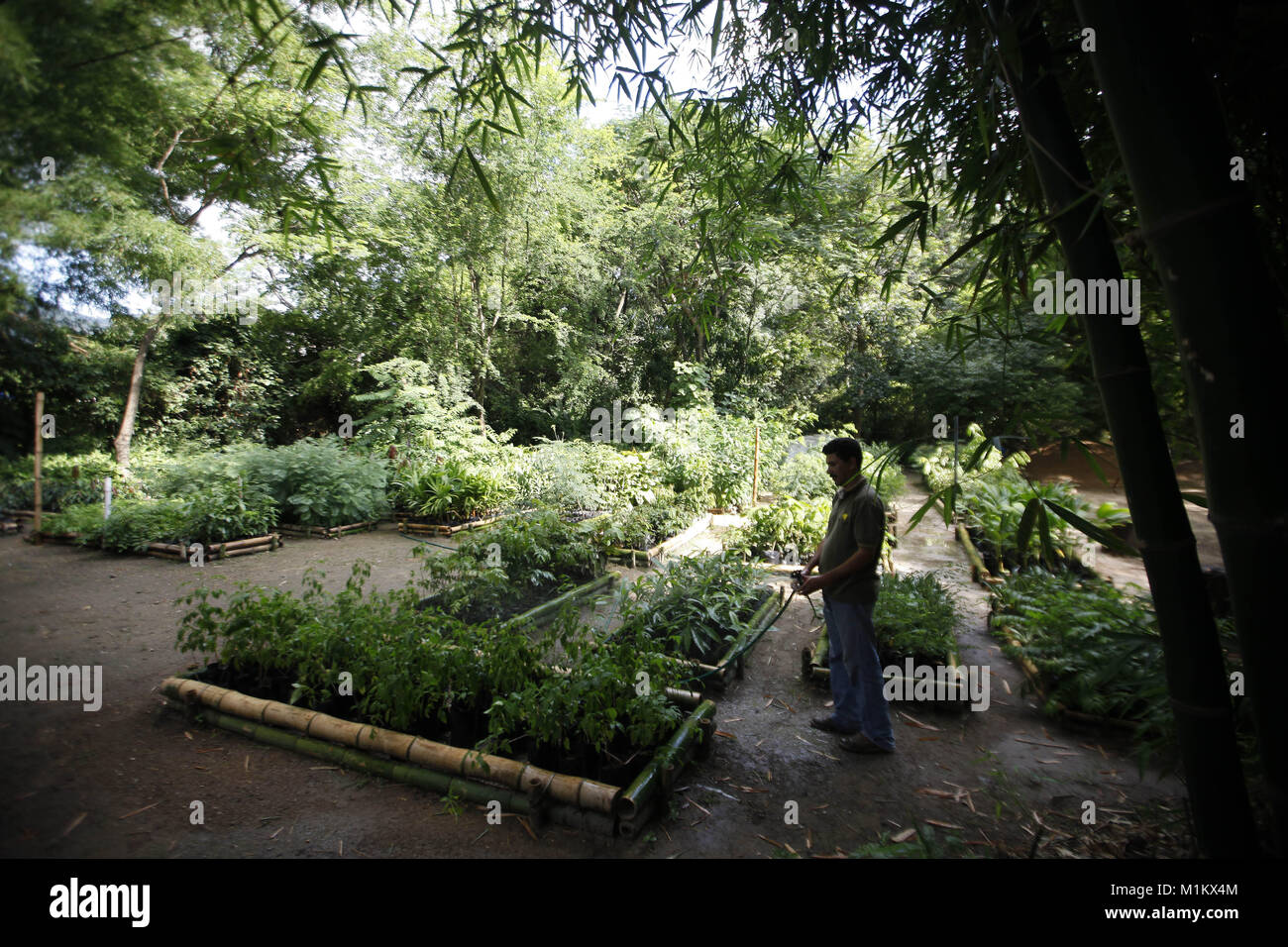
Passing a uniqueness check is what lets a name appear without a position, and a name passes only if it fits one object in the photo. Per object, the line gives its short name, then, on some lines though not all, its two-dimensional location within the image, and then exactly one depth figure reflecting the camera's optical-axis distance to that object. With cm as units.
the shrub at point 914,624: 360
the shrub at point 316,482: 806
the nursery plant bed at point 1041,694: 296
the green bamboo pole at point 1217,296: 80
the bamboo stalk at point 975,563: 591
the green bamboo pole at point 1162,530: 98
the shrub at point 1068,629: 299
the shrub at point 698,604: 373
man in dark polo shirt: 287
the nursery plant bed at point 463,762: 215
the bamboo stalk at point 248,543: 671
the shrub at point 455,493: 836
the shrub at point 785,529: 641
